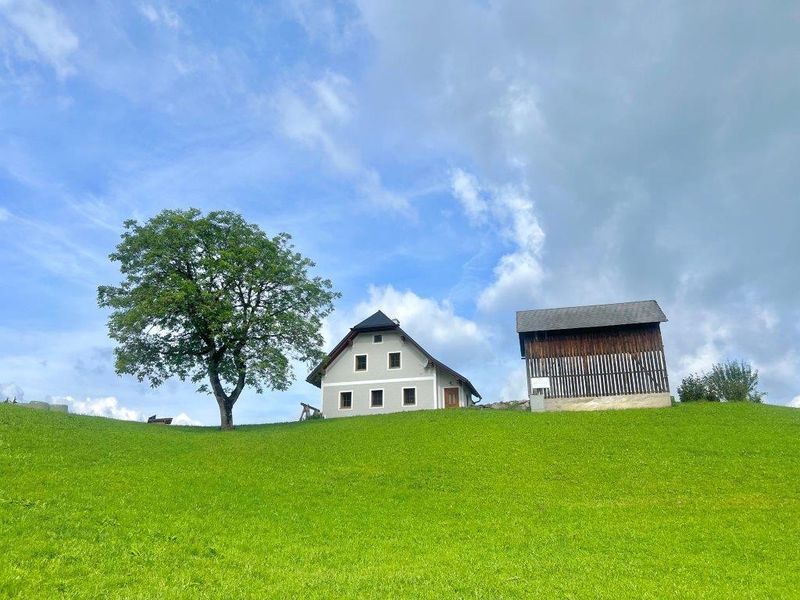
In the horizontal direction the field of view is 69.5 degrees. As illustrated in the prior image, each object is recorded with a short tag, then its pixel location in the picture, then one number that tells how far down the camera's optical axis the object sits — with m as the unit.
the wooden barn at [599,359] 41.59
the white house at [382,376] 48.31
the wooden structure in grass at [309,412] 49.69
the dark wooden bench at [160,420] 47.56
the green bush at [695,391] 43.69
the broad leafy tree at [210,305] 41.03
